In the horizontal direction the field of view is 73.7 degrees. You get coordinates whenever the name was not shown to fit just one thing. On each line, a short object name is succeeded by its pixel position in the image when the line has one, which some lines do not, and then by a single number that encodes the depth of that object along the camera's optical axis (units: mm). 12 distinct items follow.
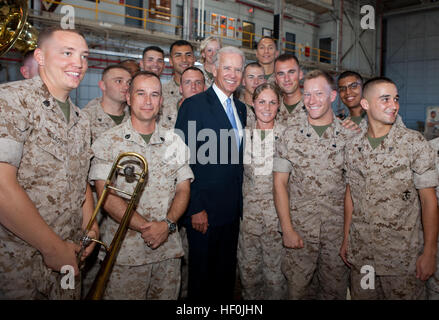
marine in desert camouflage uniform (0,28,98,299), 1537
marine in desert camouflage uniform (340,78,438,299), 2133
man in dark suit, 2596
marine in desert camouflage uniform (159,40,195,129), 4180
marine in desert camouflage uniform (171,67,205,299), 3295
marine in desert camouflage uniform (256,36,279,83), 4086
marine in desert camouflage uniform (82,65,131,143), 3199
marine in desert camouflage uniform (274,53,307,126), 3314
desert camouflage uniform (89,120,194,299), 2236
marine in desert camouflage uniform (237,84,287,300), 2746
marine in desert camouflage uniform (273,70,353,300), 2543
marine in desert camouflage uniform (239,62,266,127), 3463
